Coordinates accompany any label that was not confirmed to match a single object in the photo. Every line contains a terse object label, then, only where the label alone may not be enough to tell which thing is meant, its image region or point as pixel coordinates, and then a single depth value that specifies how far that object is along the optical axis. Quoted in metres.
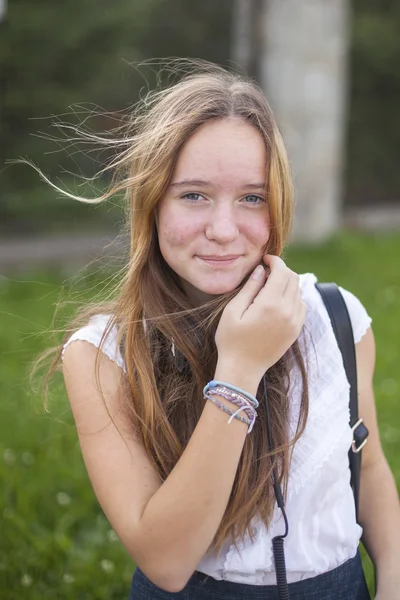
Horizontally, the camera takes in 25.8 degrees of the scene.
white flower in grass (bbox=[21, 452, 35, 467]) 4.19
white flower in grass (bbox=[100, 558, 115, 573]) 3.21
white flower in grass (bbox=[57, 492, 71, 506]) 3.76
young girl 1.71
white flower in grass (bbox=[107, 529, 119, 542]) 3.42
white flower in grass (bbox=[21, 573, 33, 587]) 3.11
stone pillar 9.25
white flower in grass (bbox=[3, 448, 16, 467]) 4.17
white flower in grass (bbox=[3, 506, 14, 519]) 3.57
